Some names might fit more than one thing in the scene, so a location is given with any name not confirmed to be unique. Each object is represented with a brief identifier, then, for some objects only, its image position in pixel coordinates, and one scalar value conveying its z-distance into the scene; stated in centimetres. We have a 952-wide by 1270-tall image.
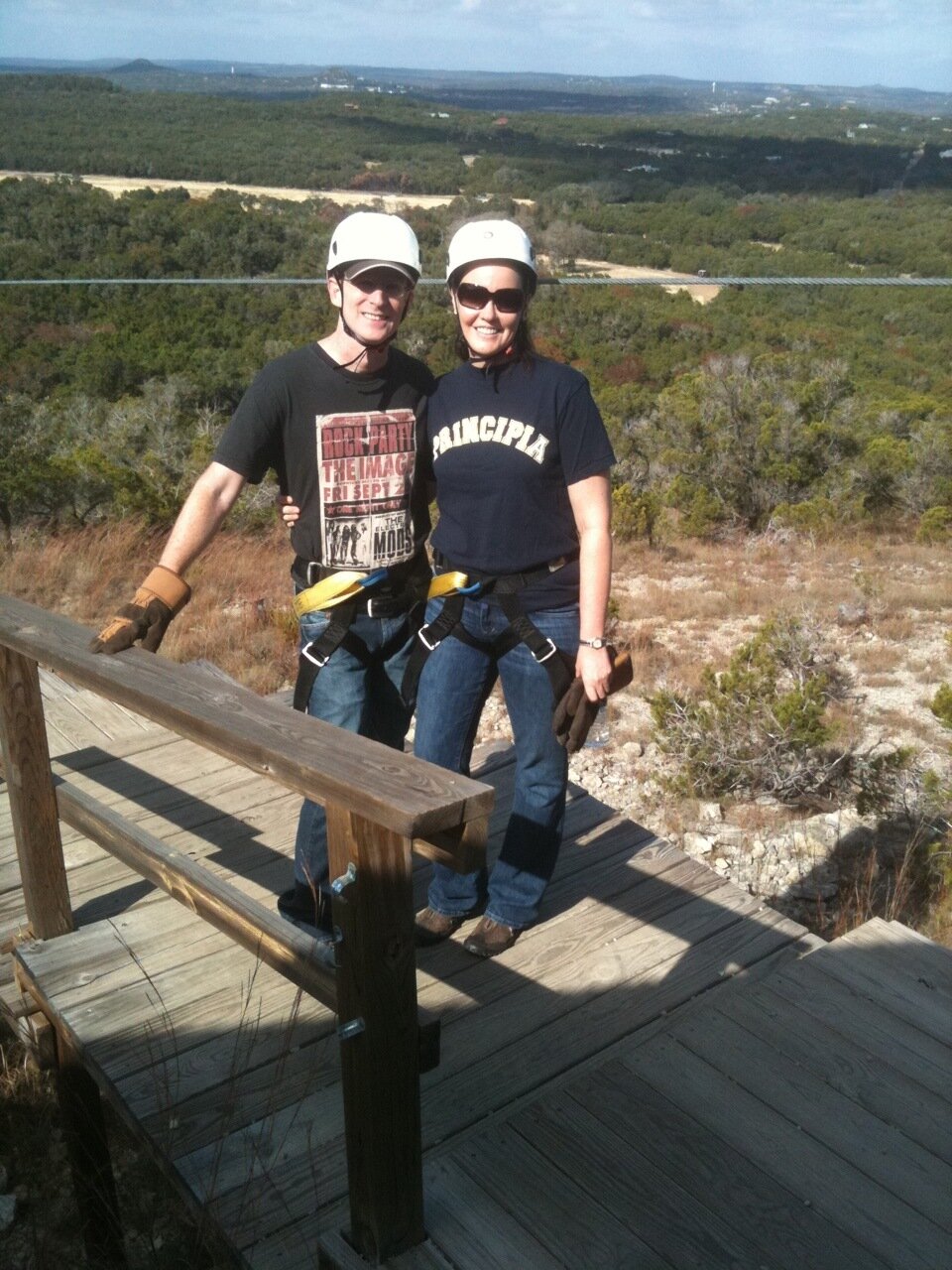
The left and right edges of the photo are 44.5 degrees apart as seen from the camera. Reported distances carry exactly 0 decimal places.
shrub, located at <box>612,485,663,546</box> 942
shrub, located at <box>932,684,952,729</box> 447
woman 241
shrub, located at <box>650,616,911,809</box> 484
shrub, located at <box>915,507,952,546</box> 998
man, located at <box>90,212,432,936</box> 238
